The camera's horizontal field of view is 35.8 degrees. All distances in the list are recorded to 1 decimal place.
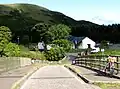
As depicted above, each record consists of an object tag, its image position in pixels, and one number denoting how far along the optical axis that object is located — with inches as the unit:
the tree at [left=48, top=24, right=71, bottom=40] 3167.9
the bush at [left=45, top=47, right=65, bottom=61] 2527.8
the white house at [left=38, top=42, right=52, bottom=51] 3438.9
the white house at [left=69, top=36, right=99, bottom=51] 3389.6
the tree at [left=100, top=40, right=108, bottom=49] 2920.9
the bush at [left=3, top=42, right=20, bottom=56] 1692.0
